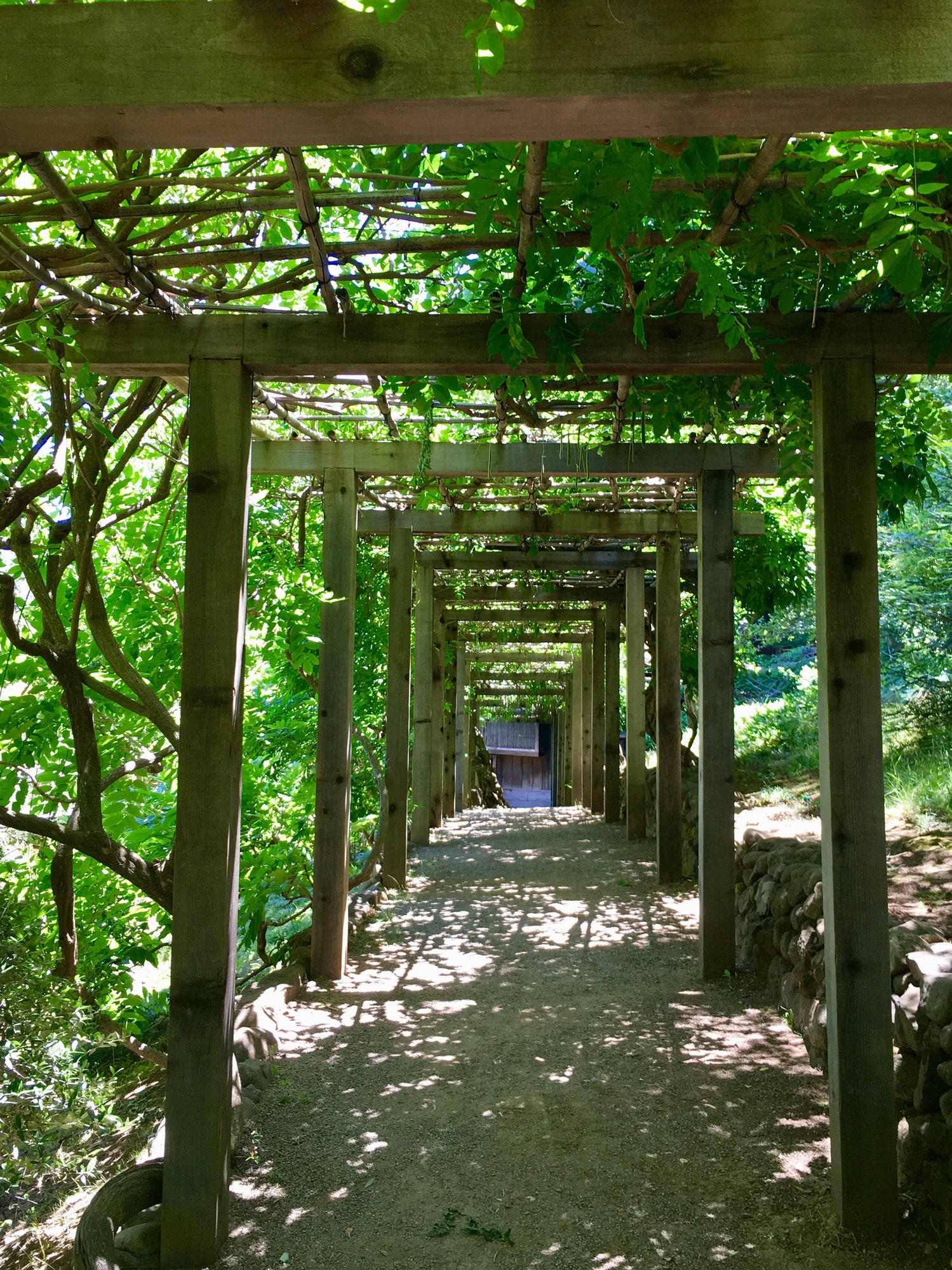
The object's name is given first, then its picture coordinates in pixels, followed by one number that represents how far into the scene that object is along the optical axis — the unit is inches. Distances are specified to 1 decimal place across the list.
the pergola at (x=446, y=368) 62.9
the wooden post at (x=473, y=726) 875.4
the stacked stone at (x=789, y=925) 185.3
